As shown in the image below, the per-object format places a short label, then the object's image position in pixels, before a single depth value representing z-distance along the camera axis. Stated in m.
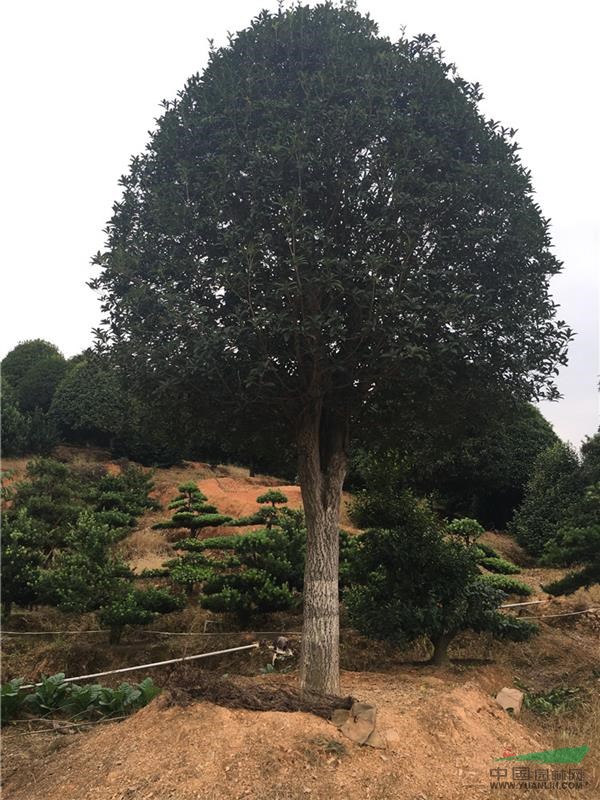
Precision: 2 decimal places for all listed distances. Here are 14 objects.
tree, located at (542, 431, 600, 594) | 8.55
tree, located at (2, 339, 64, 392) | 32.19
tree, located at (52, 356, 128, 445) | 27.70
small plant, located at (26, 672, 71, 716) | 6.61
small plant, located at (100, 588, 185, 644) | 9.73
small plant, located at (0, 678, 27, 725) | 6.45
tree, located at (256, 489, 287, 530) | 16.51
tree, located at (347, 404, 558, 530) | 7.13
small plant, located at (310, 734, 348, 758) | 4.64
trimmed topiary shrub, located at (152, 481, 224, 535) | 16.16
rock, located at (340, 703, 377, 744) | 4.87
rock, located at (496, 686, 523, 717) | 6.47
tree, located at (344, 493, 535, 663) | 7.85
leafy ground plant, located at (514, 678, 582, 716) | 6.77
